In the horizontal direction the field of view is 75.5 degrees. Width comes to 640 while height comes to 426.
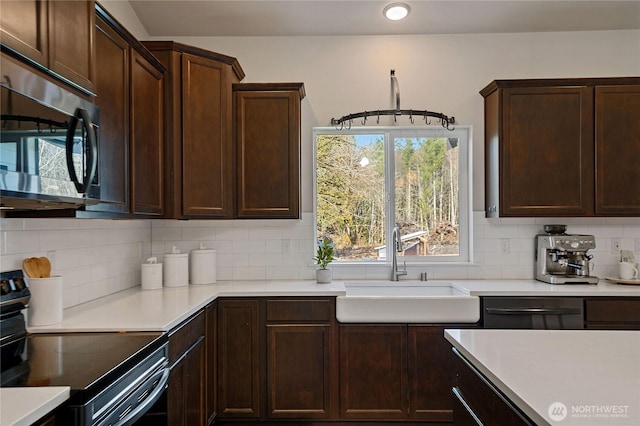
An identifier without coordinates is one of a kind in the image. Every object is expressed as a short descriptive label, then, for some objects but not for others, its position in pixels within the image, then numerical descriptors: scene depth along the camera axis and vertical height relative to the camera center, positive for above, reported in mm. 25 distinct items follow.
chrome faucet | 3162 -289
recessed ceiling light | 2895 +1437
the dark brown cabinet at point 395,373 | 2656 -1032
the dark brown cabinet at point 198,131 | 2682 +552
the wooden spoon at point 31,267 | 1825 -230
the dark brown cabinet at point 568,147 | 2902 +458
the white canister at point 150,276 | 2717 -405
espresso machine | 2928 -332
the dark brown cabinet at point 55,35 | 1235 +601
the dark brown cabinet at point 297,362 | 2670 -961
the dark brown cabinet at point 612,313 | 2617 -645
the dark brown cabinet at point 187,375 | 1911 -820
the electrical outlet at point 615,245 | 3219 -263
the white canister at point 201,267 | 2982 -382
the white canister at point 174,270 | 2842 -385
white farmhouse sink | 2656 -620
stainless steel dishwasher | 2639 -646
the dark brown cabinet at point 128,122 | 1922 +492
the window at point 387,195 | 3367 +146
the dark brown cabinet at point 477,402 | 1149 -605
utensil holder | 1790 -375
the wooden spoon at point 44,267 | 1881 -237
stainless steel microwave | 1155 +223
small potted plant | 3010 -350
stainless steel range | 1200 -493
